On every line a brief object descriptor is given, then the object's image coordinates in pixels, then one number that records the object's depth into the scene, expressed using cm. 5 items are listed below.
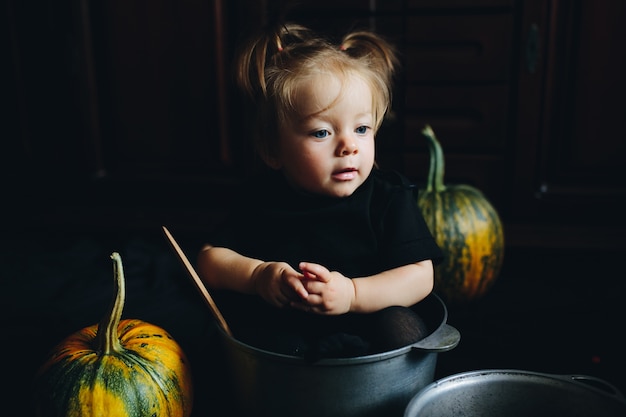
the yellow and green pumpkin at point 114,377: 72
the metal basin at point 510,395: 70
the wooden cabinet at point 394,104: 133
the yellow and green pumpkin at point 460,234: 116
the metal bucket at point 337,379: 71
